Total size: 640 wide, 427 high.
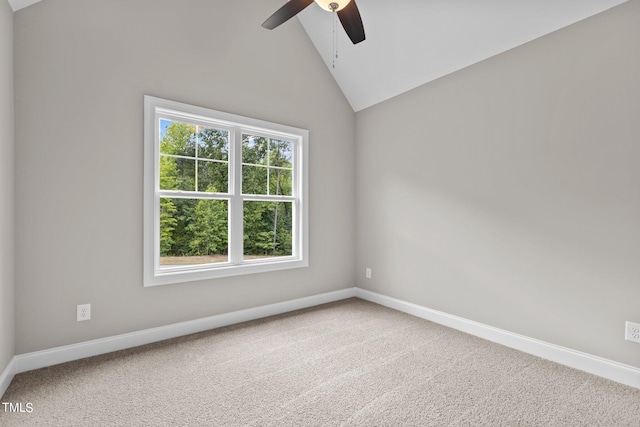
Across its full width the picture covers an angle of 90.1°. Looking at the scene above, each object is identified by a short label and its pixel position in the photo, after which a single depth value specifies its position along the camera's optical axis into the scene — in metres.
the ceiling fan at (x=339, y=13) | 2.07
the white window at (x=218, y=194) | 2.90
